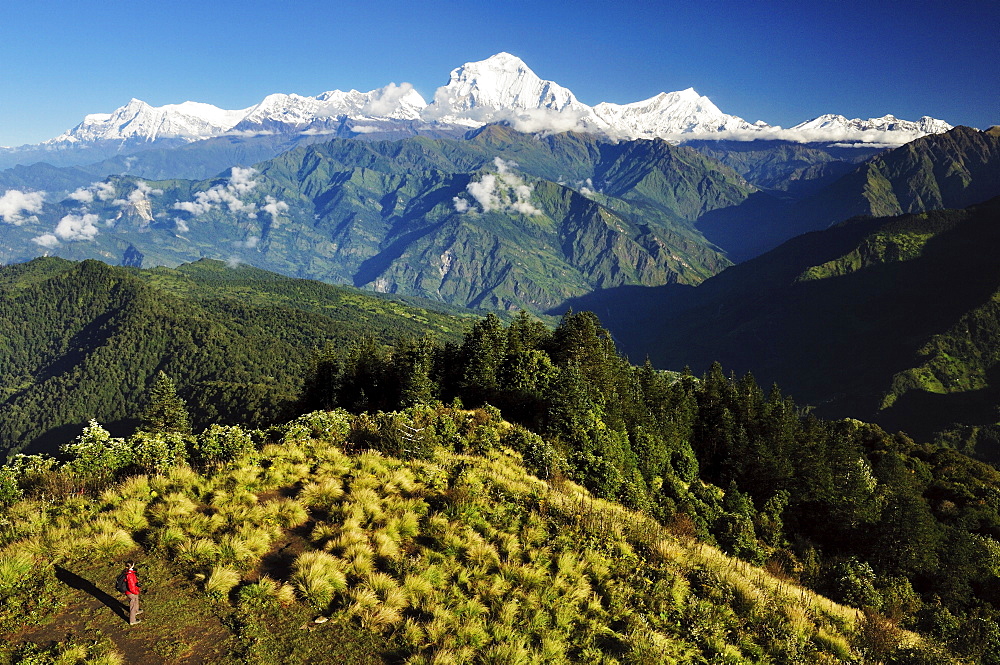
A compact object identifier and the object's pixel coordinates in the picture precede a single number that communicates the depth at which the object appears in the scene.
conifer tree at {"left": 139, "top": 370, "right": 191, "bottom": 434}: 96.31
